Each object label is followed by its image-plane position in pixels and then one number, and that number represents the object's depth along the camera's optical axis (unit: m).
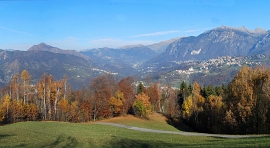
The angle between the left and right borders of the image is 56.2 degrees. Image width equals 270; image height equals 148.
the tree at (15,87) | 77.06
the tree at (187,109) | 82.11
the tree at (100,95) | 79.94
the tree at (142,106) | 77.56
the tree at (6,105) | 67.50
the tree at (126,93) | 85.38
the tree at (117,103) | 80.62
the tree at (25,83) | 74.44
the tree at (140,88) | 101.38
